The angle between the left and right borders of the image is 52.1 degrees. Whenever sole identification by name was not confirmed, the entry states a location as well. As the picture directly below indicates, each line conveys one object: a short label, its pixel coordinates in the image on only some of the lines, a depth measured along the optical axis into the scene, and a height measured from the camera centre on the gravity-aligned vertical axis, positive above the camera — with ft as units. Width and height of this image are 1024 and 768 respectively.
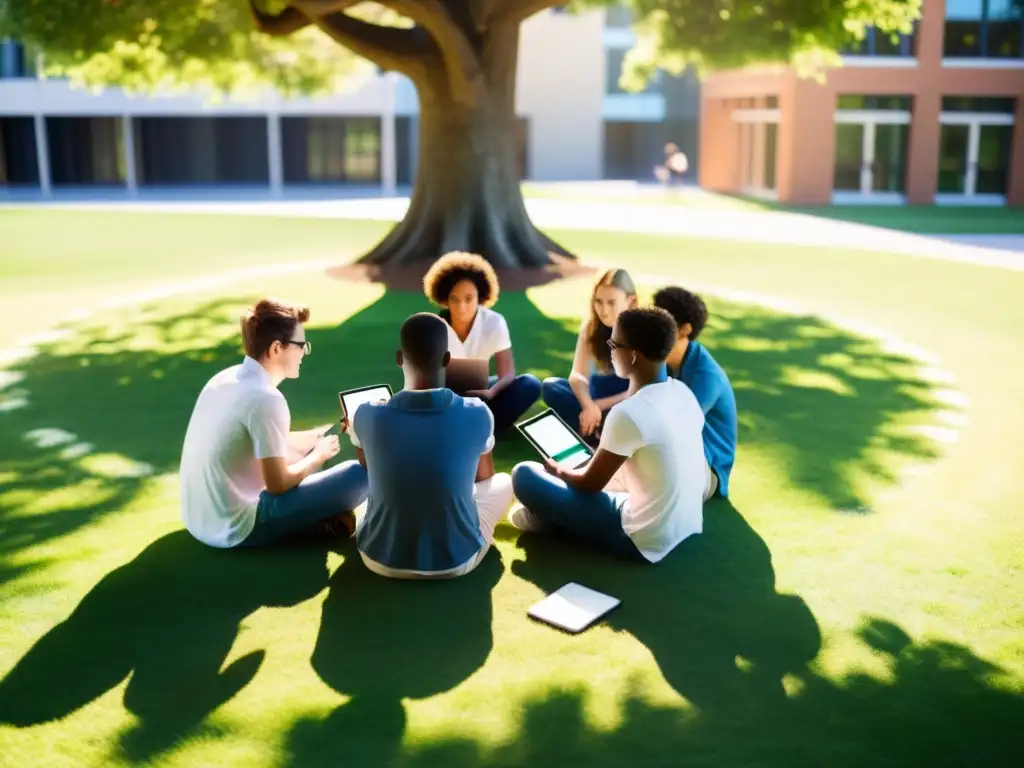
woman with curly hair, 21.71 -2.88
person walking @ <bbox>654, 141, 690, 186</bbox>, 104.47 +0.99
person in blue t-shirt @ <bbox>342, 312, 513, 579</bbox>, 14.70 -4.07
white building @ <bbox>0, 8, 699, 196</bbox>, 117.80 +5.12
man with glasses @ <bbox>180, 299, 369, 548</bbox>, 15.60 -4.52
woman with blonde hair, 20.11 -4.08
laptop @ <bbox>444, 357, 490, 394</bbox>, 22.04 -4.21
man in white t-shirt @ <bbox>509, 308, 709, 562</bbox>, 15.30 -4.52
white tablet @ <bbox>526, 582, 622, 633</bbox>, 14.67 -6.16
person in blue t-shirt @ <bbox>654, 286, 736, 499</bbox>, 18.21 -3.48
